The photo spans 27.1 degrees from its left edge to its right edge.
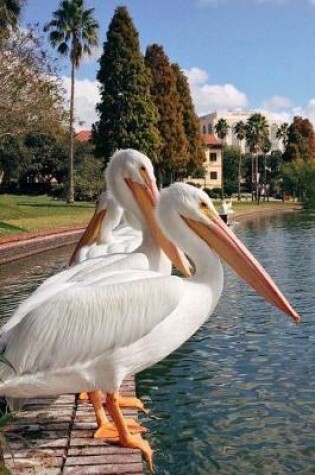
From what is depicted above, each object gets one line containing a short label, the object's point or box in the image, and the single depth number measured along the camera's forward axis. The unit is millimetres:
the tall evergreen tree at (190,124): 46844
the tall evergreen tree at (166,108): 41594
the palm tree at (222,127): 67312
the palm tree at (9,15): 21188
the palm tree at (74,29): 38500
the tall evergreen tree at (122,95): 36562
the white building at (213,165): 75875
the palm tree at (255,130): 66000
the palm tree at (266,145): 69000
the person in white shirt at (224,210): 24678
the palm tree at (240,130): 67562
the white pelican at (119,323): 3271
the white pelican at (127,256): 3566
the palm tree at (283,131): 75850
